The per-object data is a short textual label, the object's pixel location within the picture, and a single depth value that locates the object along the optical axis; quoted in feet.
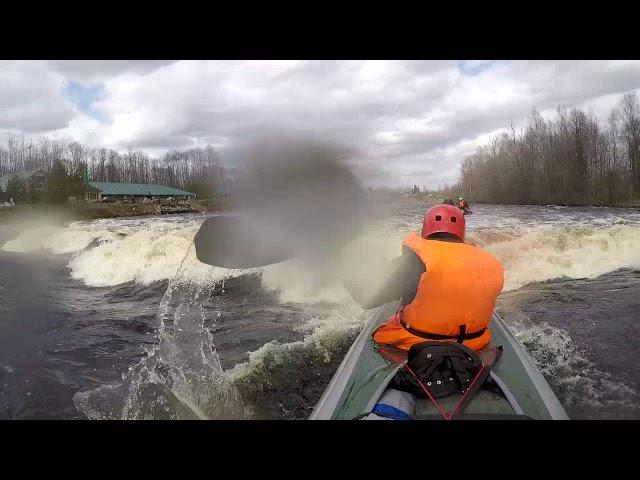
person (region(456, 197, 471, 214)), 33.46
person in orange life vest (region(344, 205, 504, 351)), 8.94
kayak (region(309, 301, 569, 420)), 7.81
